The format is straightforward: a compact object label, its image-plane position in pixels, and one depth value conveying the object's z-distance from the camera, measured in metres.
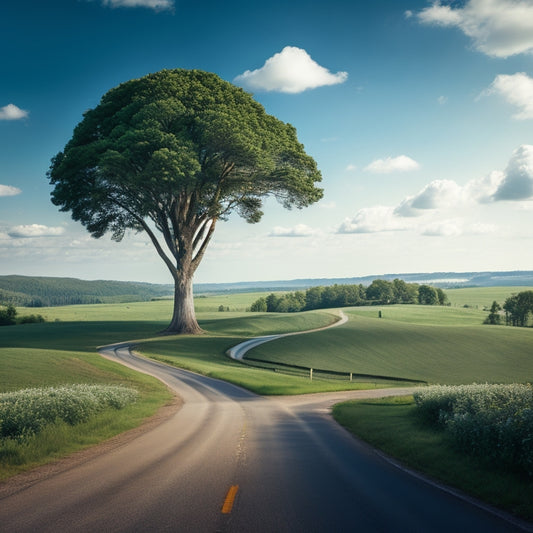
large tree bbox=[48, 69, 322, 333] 40.31
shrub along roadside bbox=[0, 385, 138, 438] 13.85
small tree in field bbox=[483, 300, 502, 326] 100.00
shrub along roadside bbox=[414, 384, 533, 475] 9.66
